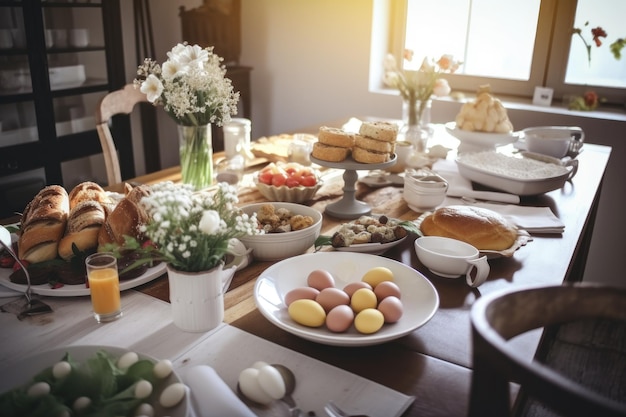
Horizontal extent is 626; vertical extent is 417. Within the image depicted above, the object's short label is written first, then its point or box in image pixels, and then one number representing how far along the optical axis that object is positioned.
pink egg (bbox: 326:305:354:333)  0.92
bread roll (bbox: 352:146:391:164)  1.47
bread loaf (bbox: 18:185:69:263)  1.10
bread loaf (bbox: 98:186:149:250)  1.11
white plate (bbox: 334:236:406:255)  1.25
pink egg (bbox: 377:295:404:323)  0.94
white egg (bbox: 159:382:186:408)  0.72
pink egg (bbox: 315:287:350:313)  0.96
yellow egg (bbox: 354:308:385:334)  0.91
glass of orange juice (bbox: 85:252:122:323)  0.97
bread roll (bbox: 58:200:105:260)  1.12
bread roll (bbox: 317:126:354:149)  1.49
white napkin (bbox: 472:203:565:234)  1.46
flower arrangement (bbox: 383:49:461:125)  2.30
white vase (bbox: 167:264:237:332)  0.93
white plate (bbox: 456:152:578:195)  1.70
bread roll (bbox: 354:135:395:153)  1.47
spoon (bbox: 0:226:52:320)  1.00
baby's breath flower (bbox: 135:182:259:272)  0.84
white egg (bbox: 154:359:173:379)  0.75
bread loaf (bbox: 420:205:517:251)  1.27
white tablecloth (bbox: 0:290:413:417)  0.80
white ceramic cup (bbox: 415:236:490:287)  1.14
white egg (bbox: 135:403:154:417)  0.69
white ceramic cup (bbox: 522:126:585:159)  2.08
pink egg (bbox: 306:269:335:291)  1.03
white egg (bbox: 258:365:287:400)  0.77
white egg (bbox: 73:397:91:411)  0.68
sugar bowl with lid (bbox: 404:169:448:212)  1.55
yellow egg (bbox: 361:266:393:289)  1.05
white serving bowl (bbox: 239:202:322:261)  1.22
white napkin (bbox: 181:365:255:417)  0.72
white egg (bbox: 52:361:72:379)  0.72
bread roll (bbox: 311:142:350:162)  1.49
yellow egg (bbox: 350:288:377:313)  0.96
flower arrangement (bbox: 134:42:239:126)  1.48
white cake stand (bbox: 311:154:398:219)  1.50
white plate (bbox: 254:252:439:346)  0.89
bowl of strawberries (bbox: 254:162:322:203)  1.59
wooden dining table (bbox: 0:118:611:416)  0.84
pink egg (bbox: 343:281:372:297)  1.00
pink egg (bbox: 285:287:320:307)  0.98
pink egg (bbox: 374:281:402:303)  1.00
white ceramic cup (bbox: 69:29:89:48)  3.12
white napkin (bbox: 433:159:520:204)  1.68
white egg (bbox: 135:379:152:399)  0.71
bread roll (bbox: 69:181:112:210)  1.27
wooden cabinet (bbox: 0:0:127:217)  2.84
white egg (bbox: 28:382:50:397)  0.67
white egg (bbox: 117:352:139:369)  0.77
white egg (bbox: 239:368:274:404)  0.78
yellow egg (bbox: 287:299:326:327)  0.93
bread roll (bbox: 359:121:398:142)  1.47
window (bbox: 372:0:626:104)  3.01
